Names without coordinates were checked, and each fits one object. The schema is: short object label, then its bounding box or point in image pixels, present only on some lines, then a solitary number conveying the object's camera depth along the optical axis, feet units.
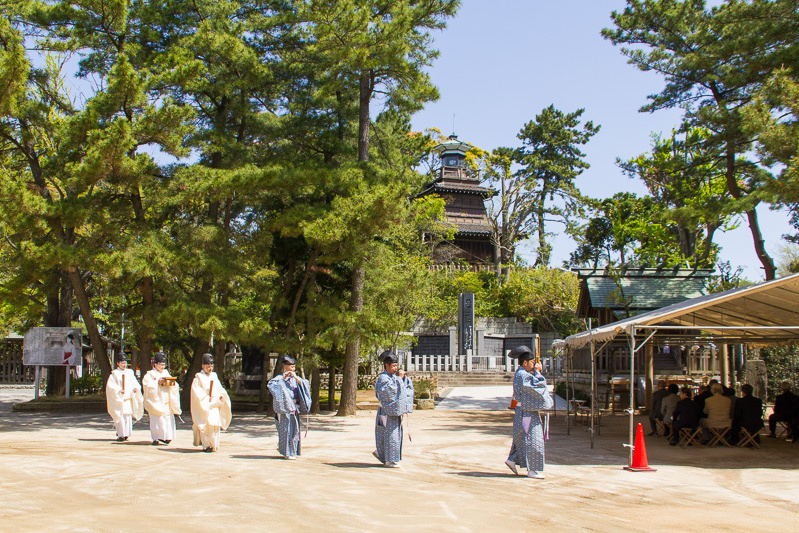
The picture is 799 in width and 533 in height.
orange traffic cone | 33.55
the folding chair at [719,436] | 42.98
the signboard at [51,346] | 62.90
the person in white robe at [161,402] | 39.01
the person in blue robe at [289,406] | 34.14
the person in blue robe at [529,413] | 30.22
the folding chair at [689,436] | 42.98
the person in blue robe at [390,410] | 32.45
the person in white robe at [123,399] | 40.04
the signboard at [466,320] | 108.47
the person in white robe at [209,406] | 36.17
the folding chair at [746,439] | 42.32
